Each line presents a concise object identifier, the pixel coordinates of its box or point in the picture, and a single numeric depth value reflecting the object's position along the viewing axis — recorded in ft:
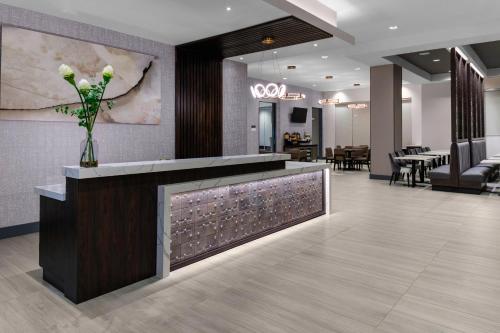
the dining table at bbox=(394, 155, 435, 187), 31.42
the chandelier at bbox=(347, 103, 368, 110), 55.11
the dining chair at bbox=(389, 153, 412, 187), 33.04
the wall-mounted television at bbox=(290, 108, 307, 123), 54.28
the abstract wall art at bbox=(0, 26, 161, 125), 16.69
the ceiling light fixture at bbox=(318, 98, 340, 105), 52.11
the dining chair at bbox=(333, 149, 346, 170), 46.93
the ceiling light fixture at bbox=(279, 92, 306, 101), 43.21
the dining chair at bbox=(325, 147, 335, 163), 49.13
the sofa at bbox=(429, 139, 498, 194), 28.32
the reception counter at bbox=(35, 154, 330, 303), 9.89
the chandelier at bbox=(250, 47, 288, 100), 40.60
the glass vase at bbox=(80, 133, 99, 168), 10.44
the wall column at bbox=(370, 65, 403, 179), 36.45
